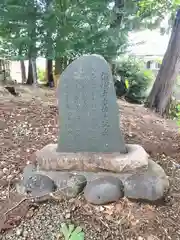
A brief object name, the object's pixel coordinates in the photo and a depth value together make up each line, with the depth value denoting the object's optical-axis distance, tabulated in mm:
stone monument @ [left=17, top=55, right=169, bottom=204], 1458
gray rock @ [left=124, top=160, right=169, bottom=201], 1381
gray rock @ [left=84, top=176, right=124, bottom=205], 1382
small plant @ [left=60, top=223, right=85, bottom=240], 1106
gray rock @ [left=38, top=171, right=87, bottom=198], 1441
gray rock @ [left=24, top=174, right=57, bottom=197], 1443
